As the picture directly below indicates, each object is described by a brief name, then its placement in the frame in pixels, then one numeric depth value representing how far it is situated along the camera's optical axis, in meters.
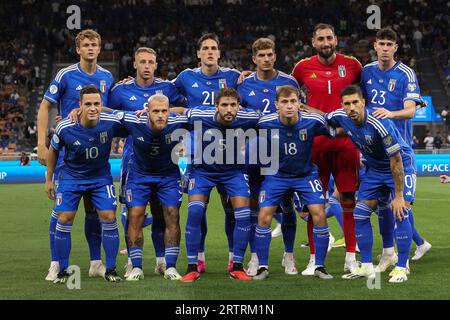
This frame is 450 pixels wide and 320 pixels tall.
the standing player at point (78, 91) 16.66
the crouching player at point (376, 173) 15.34
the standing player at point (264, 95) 16.89
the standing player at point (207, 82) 17.09
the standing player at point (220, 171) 16.03
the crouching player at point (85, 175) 15.84
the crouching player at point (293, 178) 15.97
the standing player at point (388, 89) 16.97
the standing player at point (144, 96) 16.94
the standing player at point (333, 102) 17.20
